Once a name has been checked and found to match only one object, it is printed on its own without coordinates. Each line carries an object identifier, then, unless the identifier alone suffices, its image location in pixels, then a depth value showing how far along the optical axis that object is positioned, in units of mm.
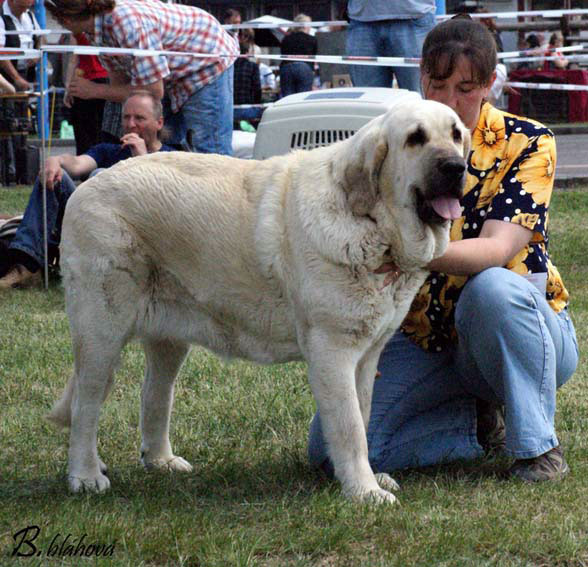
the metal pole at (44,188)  13086
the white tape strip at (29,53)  14241
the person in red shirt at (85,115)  15750
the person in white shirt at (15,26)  22969
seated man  12523
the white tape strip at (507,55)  18641
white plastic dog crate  8969
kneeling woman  6590
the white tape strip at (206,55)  12031
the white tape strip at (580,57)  29375
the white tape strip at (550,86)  19098
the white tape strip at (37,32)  16331
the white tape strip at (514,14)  19497
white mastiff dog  6008
